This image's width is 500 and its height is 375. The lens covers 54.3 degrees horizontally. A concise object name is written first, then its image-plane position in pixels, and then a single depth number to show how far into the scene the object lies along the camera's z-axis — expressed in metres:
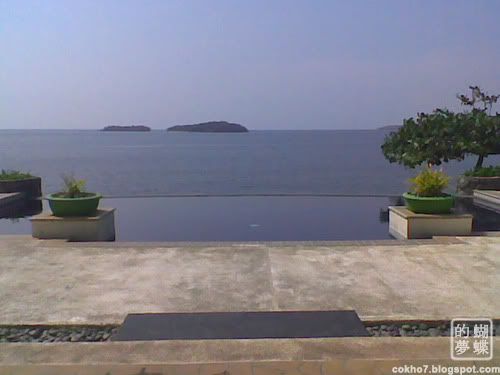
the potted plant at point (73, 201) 6.80
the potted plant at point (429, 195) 6.93
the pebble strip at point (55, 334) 3.48
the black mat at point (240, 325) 3.39
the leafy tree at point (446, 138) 12.88
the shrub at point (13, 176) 11.63
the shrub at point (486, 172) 11.87
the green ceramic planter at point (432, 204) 6.91
